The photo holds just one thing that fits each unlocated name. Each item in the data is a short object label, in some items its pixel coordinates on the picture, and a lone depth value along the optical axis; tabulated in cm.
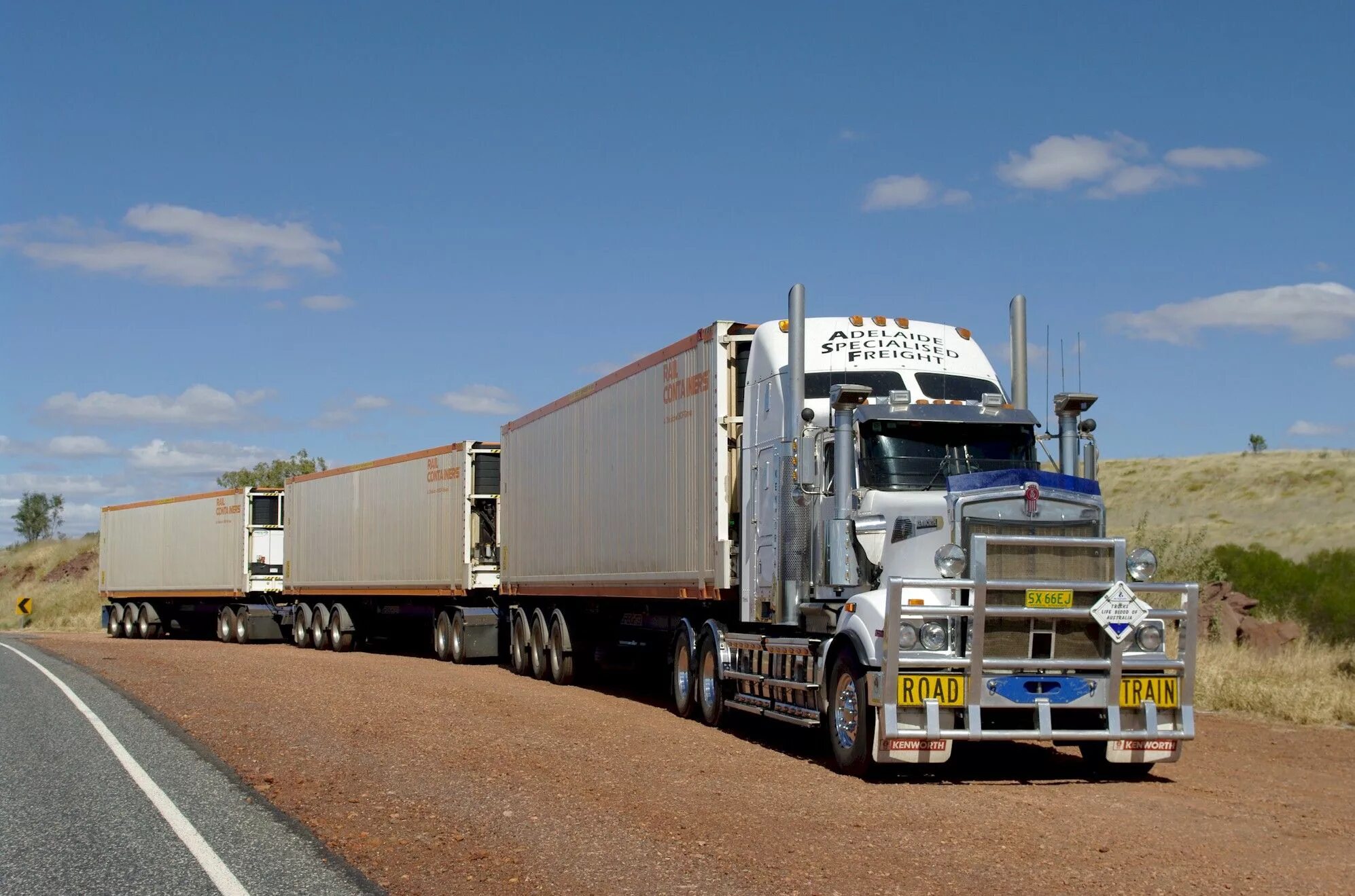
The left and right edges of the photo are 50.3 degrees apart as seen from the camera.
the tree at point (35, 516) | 10681
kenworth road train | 1098
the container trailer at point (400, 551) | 2656
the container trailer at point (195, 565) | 3788
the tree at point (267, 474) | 7919
